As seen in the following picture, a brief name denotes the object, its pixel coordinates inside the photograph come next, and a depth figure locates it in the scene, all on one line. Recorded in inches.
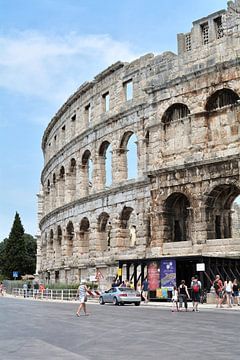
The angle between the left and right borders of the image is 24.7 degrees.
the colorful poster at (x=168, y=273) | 1047.6
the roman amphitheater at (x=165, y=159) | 1104.8
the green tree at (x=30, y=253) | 3124.8
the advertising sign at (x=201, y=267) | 978.7
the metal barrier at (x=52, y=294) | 1318.9
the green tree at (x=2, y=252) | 3275.1
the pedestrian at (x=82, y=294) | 770.8
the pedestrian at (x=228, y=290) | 917.8
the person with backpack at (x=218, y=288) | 948.7
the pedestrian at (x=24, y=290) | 1612.0
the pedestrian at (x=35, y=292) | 1478.8
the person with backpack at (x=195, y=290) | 847.1
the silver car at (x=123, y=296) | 1034.1
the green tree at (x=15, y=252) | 2950.3
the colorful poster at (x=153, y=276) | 1081.4
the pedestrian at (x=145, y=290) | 1117.0
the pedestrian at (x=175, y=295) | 866.8
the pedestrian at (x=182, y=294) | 866.9
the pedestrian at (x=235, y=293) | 988.7
